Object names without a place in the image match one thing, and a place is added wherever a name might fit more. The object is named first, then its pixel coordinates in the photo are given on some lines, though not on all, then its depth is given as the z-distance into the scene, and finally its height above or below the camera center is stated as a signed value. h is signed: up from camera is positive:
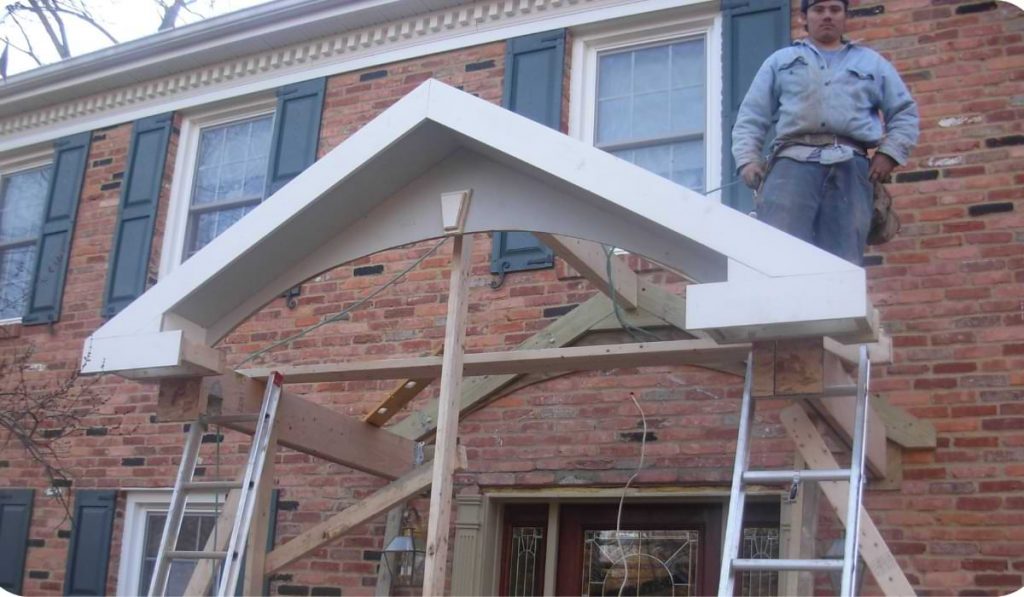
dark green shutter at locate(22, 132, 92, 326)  8.91 +2.65
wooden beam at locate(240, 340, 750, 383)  4.71 +1.06
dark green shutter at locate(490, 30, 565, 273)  7.15 +3.19
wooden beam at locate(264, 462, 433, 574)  5.66 +0.43
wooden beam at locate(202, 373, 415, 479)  5.35 +0.83
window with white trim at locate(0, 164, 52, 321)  9.52 +2.84
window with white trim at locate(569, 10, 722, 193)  7.11 +3.18
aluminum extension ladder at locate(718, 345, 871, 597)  3.82 +0.46
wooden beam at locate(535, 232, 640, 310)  5.20 +1.58
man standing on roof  5.07 +2.11
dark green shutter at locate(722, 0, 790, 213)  6.77 +3.27
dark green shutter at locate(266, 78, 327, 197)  8.13 +3.16
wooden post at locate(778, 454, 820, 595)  5.21 +0.43
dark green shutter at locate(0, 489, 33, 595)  8.35 +0.34
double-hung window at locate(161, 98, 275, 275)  8.66 +3.04
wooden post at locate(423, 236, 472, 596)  4.44 +0.71
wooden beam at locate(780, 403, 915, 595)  4.46 +0.52
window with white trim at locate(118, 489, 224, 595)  7.88 +0.38
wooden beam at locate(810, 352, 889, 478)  4.57 +0.91
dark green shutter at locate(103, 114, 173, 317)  8.55 +2.70
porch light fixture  6.89 +0.28
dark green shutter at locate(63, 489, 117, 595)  7.93 +0.30
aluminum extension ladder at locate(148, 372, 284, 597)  4.75 +0.42
